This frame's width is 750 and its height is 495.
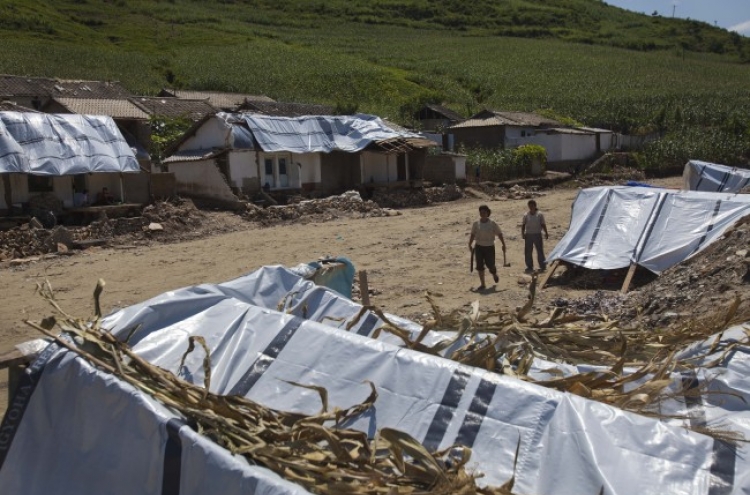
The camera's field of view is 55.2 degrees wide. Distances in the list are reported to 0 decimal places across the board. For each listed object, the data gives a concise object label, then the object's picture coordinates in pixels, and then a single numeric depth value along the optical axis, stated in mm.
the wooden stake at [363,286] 6306
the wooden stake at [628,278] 10009
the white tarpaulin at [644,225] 10266
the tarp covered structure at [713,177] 18828
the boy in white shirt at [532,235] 11648
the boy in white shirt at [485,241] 10570
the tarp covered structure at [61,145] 18031
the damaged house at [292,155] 22812
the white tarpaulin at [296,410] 2660
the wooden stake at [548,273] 10938
